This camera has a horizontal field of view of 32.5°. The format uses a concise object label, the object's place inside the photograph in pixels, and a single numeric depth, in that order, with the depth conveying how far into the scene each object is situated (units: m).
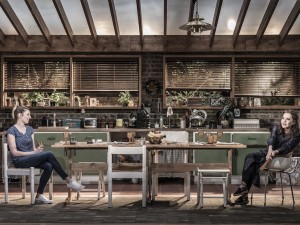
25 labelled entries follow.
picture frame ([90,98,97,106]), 9.55
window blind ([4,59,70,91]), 9.60
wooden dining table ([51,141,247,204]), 6.23
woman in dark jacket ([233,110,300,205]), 6.38
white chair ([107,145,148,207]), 6.08
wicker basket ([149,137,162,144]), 6.55
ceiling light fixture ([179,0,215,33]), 7.09
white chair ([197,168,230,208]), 6.10
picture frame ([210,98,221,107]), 9.46
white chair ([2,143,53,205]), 6.34
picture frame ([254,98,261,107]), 9.47
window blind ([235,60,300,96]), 9.52
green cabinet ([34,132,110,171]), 8.74
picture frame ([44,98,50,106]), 9.62
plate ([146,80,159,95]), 9.44
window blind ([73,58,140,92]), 9.59
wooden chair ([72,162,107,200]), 6.60
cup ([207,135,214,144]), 6.43
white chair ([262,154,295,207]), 6.28
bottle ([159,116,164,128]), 9.14
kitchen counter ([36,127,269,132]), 8.81
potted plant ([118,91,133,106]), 9.45
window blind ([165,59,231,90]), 9.55
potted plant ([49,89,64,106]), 9.51
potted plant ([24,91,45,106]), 9.53
